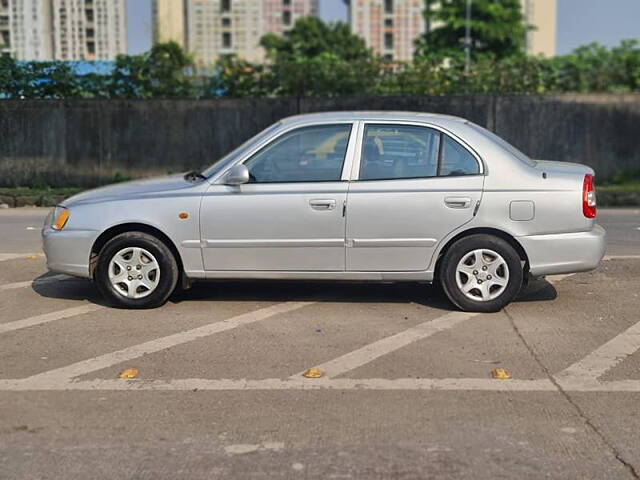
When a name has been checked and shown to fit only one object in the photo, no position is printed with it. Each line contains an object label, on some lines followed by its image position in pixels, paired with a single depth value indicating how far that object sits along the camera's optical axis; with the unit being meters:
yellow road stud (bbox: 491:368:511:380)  5.88
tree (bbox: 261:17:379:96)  19.81
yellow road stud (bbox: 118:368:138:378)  5.95
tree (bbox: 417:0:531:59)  64.50
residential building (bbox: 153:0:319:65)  116.12
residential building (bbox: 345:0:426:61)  120.19
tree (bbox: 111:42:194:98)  19.44
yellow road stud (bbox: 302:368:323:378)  5.92
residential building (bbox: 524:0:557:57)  106.25
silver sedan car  7.51
